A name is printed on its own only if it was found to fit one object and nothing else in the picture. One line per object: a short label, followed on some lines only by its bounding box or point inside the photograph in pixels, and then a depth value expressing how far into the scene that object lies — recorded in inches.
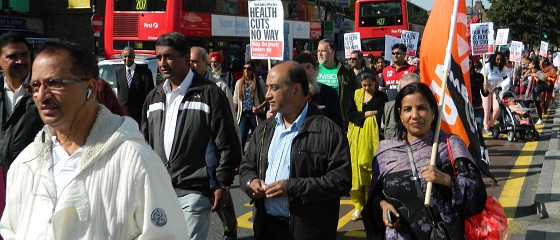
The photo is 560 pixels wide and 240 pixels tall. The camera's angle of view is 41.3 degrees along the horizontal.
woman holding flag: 146.4
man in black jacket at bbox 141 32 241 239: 180.2
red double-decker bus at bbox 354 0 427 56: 1264.8
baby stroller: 553.3
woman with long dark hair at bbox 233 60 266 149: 428.1
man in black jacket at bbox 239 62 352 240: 152.6
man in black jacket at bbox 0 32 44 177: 170.6
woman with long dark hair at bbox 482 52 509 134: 576.7
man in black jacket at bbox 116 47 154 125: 363.3
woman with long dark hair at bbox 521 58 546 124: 714.8
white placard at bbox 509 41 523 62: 889.5
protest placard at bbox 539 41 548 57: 1149.4
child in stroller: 558.9
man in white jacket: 93.3
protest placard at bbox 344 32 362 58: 739.4
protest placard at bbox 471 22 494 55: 573.8
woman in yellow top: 290.7
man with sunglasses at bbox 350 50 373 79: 423.8
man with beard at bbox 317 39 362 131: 307.1
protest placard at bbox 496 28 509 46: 991.0
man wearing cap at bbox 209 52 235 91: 471.8
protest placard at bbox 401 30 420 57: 705.6
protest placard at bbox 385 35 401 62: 732.0
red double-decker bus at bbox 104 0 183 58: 781.9
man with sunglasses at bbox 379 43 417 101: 358.8
